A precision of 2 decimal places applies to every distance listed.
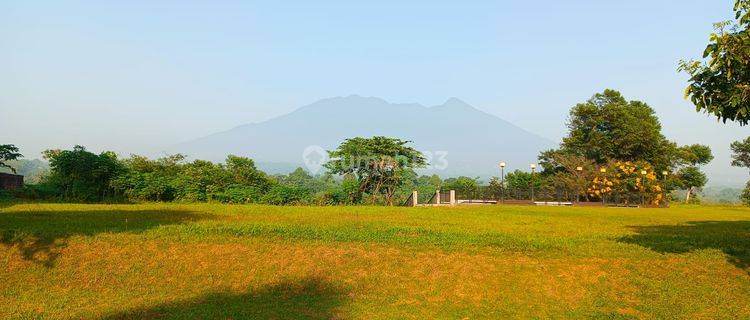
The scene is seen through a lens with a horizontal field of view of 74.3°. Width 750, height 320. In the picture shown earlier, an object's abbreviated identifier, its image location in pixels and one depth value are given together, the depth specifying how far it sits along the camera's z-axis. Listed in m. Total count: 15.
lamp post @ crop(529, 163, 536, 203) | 48.47
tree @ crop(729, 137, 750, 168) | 65.75
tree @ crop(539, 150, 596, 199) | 51.59
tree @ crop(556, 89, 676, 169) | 55.47
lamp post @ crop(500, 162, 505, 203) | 46.19
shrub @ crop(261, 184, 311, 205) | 34.47
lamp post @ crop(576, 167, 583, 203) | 50.22
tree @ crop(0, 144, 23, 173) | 31.02
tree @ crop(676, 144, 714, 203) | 62.66
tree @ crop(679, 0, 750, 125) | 10.50
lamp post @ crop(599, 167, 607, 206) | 48.00
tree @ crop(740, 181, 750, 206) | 61.84
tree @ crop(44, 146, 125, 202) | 31.14
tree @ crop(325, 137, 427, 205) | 40.25
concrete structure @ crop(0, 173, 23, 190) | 34.00
